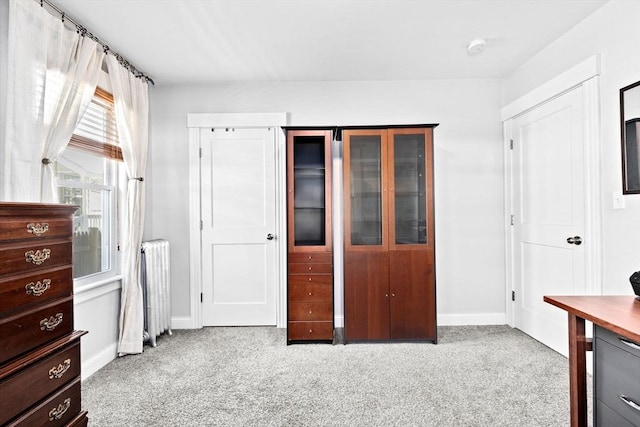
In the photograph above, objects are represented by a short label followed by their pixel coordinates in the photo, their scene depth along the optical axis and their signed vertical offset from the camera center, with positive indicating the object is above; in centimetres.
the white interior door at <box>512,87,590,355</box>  266 -2
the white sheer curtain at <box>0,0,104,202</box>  189 +73
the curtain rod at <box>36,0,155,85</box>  226 +137
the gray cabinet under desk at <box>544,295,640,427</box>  129 -61
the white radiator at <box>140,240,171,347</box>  312 -69
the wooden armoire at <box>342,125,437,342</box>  313 -23
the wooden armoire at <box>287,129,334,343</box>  313 -54
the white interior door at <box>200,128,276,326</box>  364 -1
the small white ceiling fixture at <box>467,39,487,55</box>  277 +138
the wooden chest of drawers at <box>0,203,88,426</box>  133 -44
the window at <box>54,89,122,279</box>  257 +27
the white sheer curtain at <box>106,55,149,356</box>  290 +20
